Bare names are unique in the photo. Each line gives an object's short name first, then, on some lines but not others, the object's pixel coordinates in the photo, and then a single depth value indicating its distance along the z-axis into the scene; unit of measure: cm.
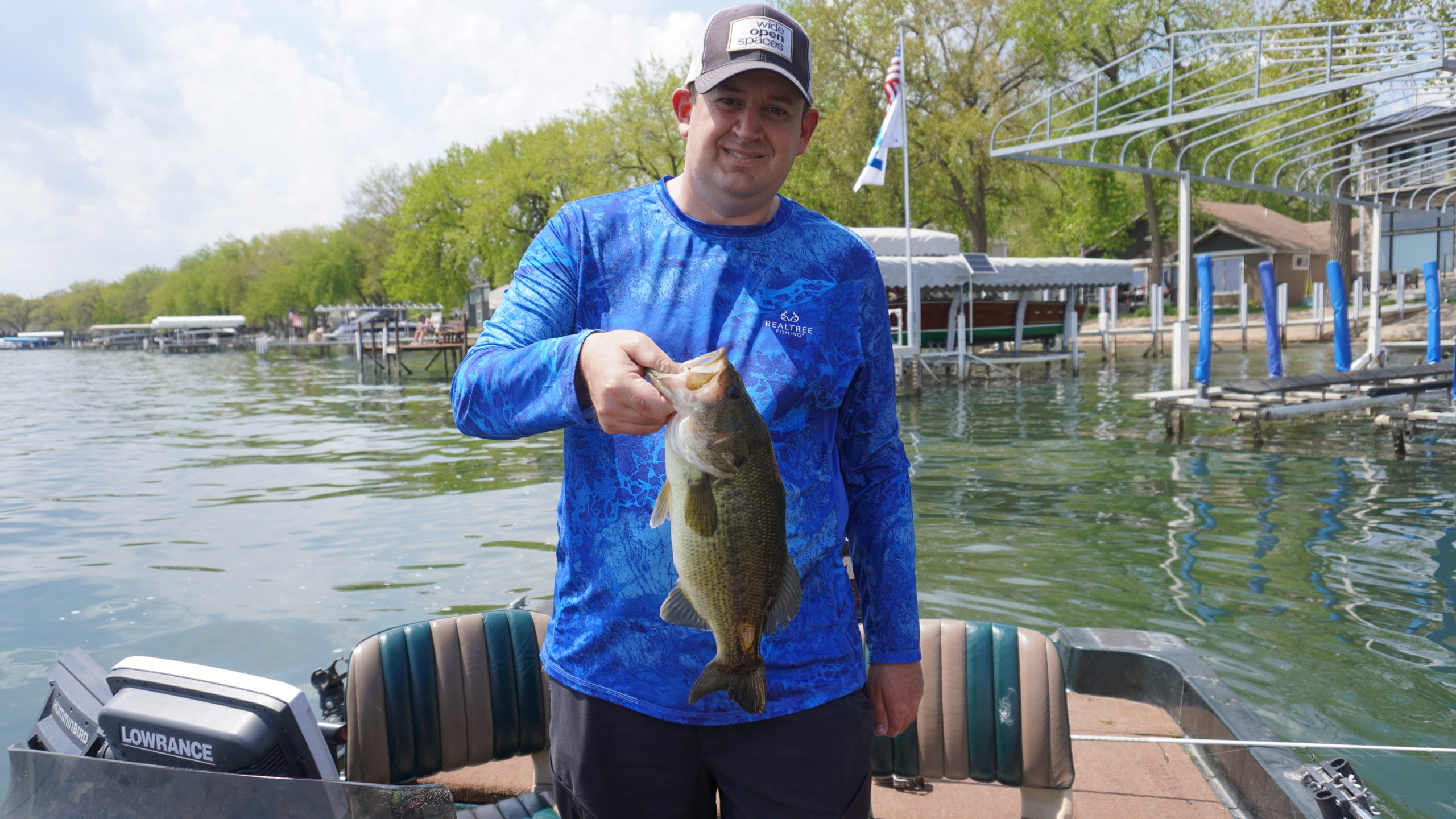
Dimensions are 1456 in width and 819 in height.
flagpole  2416
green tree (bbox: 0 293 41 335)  18012
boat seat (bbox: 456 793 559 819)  353
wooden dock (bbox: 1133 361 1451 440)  1473
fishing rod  394
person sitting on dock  5141
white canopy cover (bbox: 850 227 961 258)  2586
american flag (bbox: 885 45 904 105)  2097
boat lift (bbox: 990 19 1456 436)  1152
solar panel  2677
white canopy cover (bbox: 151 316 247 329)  10712
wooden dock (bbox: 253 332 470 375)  4434
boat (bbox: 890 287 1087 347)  2867
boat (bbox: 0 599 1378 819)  196
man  193
